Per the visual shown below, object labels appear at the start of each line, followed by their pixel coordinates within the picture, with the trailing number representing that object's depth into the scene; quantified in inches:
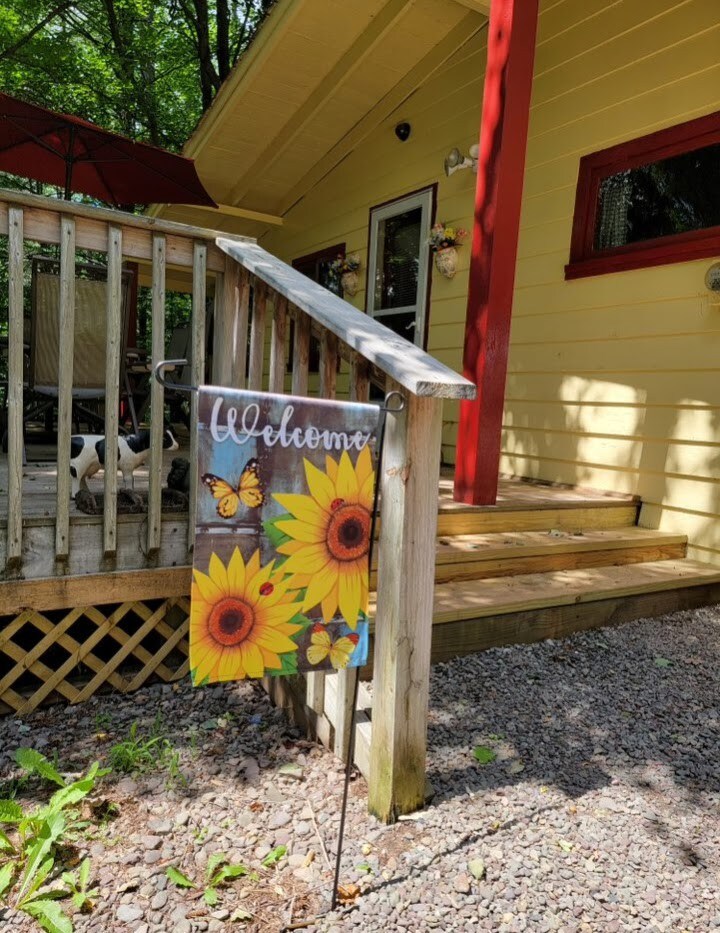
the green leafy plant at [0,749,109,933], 59.2
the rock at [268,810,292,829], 72.7
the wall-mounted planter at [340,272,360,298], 260.2
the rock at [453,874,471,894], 63.3
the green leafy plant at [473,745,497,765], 83.7
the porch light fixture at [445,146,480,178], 201.8
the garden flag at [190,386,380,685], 58.6
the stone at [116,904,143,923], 59.6
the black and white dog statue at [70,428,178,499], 100.3
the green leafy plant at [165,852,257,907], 62.0
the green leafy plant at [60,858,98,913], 60.4
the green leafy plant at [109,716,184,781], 81.7
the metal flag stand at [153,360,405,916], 61.9
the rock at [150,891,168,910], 61.1
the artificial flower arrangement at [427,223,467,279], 209.6
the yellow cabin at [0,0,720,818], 85.7
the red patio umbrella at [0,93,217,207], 169.3
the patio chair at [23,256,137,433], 134.1
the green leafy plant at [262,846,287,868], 66.7
